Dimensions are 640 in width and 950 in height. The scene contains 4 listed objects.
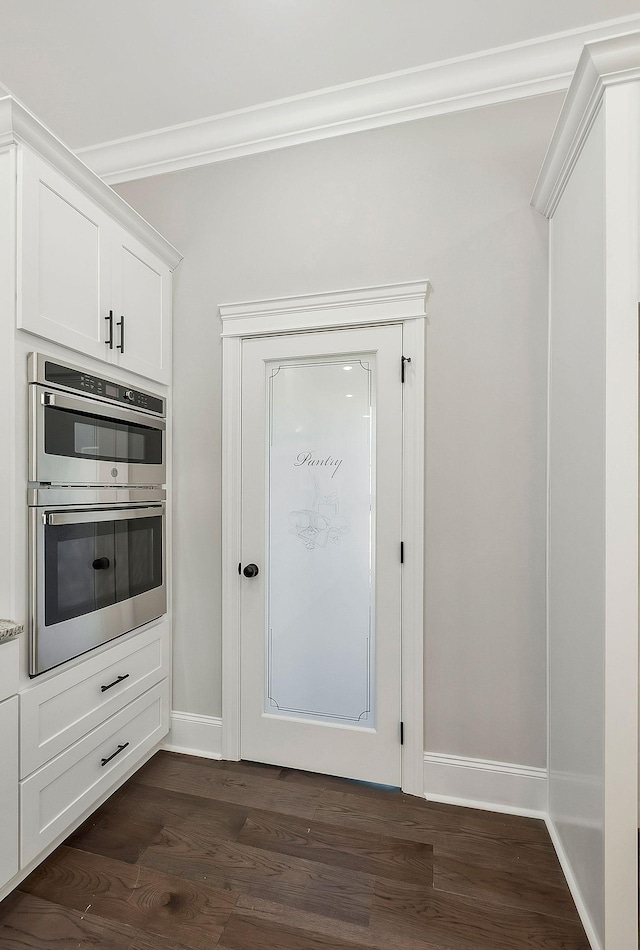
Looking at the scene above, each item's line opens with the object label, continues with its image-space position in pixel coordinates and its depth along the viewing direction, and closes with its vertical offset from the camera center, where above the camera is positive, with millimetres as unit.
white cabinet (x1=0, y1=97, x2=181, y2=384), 1574 +811
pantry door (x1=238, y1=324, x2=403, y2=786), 2133 -336
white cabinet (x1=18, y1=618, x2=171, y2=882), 1575 -941
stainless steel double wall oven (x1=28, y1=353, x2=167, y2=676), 1628 -127
